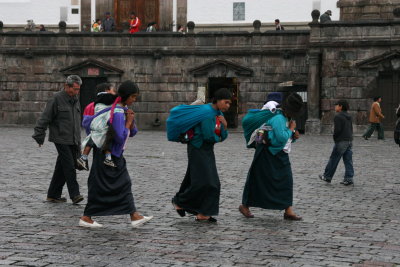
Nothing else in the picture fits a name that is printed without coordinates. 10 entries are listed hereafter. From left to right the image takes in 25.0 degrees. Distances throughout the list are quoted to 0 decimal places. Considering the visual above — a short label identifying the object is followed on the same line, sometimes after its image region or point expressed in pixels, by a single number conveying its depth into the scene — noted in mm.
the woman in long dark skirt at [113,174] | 9844
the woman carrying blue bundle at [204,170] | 10531
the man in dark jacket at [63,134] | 12117
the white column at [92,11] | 42000
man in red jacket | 38281
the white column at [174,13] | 41188
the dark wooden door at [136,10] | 41812
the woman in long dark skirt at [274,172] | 10914
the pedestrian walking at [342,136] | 15945
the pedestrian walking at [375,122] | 30297
